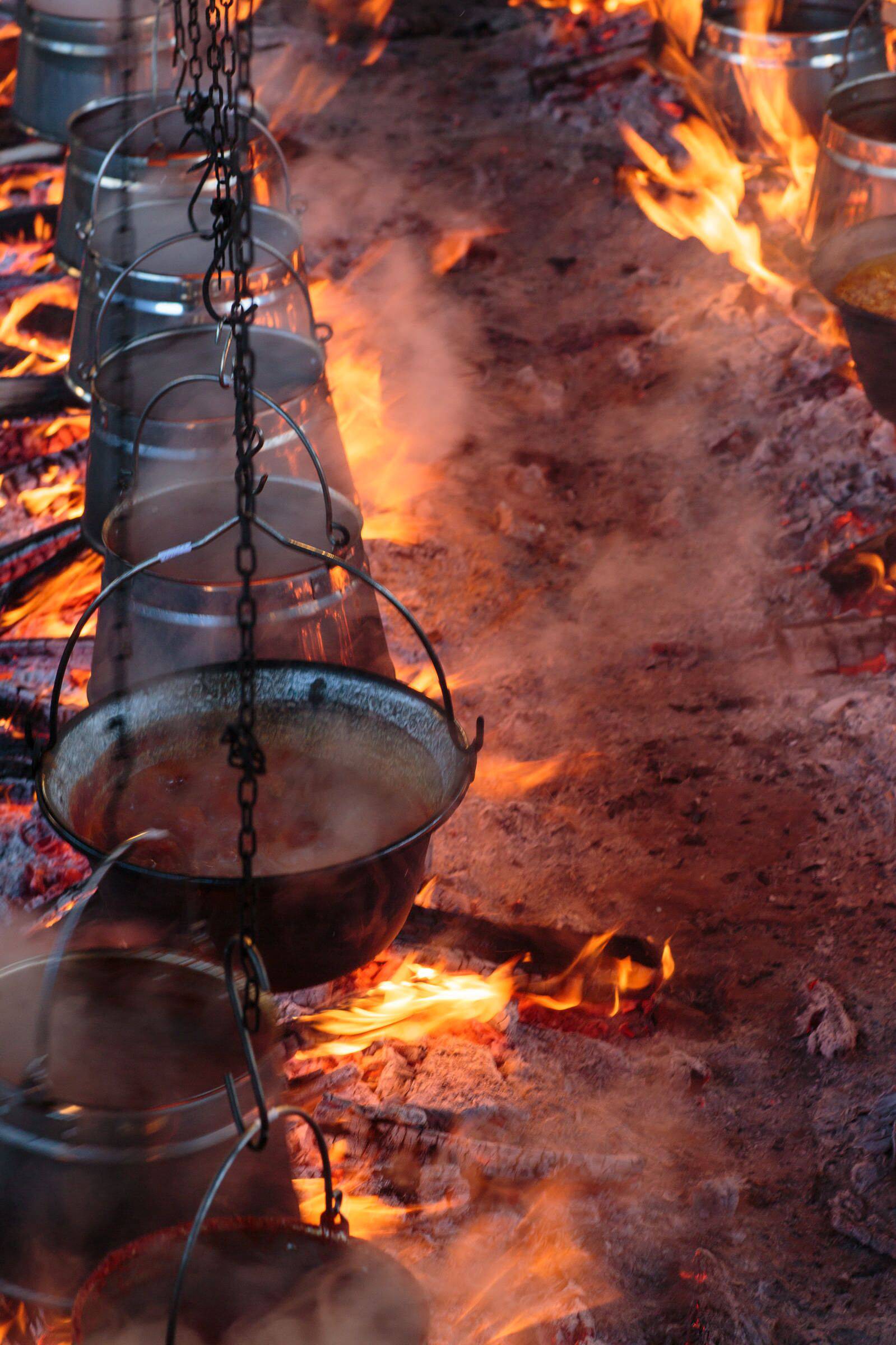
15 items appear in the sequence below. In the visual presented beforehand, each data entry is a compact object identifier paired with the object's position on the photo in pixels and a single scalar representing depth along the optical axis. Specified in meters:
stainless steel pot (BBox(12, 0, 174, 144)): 5.91
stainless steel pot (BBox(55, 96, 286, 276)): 4.68
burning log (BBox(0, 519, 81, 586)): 4.76
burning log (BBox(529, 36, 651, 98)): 8.77
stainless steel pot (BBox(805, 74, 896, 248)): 4.64
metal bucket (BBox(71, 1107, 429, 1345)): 1.70
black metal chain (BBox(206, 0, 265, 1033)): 1.69
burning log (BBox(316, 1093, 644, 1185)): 2.79
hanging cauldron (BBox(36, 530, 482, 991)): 2.14
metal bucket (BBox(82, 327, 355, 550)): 3.40
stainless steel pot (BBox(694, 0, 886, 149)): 6.55
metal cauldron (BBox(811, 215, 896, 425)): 3.84
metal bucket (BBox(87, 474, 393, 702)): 2.93
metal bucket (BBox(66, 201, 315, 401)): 3.91
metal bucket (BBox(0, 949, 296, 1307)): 1.76
